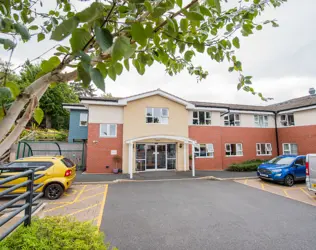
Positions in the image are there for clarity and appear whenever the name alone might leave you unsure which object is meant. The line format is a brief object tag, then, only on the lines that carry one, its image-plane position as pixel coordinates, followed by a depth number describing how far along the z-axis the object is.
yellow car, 7.37
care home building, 13.89
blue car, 10.34
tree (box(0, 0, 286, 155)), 0.68
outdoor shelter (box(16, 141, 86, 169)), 14.56
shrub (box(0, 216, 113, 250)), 2.24
